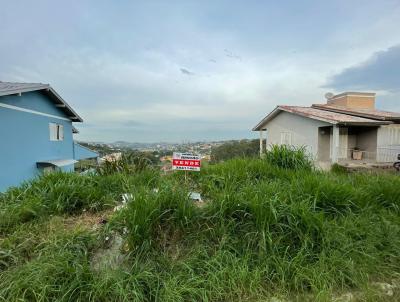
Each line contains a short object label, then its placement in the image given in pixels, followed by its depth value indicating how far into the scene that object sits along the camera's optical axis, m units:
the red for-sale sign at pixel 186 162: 3.60
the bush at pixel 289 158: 4.90
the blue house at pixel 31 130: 10.57
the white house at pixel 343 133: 14.16
